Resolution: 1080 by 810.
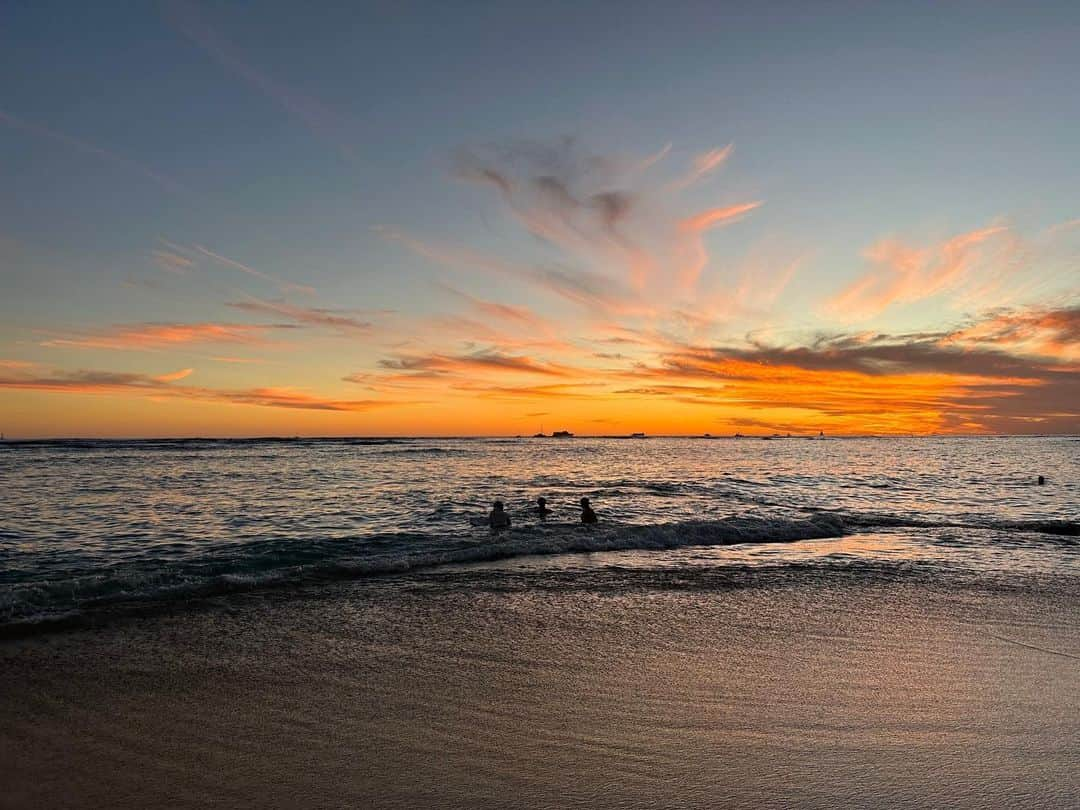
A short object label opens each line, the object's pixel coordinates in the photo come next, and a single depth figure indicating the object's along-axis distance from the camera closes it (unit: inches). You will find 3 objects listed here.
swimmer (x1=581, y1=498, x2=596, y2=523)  782.5
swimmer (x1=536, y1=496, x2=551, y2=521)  852.9
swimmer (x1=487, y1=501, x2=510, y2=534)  732.0
